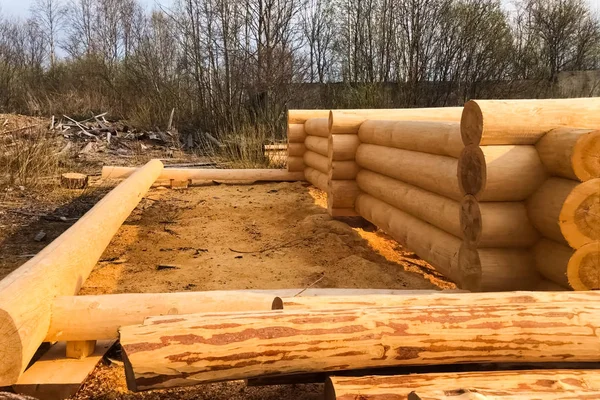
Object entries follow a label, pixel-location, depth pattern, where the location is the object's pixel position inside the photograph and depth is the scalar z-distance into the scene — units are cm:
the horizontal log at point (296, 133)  1034
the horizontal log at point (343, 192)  655
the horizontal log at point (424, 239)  373
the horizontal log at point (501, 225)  329
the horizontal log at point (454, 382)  192
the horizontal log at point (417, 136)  398
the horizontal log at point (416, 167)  393
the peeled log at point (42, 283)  240
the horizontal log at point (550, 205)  303
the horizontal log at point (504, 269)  334
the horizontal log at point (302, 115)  1030
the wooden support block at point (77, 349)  289
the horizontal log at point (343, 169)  651
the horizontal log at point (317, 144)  855
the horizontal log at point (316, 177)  865
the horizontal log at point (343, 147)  643
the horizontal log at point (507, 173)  324
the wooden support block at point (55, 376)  255
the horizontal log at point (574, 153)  290
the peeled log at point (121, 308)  284
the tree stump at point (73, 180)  895
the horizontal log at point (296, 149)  1044
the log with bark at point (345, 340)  202
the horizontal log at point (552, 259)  307
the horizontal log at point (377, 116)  643
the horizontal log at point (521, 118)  329
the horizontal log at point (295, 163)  1057
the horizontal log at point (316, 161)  864
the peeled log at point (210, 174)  995
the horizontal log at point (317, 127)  866
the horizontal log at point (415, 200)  390
